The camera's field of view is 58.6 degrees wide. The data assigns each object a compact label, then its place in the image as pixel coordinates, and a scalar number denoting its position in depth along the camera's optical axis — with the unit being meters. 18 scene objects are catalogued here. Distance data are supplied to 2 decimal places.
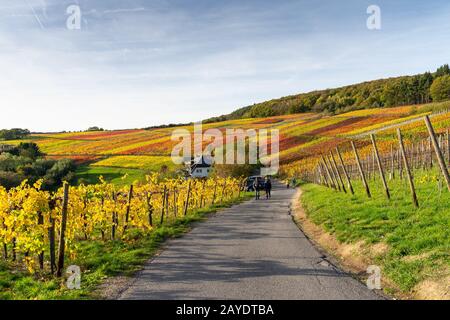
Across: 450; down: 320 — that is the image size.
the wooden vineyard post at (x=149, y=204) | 16.21
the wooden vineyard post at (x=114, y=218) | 13.69
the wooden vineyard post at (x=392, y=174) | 23.55
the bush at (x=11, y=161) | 54.41
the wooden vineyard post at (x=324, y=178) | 30.32
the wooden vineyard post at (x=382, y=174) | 14.82
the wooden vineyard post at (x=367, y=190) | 17.10
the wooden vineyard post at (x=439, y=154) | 9.95
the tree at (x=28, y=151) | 67.19
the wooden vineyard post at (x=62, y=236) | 9.20
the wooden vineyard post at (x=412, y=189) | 12.40
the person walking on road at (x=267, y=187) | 33.66
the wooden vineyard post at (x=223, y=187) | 31.62
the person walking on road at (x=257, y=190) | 33.55
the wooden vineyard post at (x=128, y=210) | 13.94
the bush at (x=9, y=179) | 42.81
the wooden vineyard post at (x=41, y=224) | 9.40
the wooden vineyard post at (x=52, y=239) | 9.43
